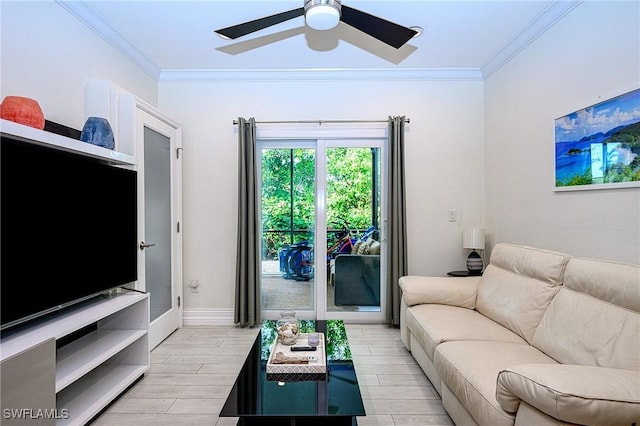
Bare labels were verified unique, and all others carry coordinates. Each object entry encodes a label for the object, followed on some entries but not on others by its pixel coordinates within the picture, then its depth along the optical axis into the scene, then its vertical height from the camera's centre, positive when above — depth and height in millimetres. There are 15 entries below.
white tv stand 1644 -844
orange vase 1831 +547
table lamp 3547 -343
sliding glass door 3928 -157
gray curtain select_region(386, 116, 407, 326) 3738 -14
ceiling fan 1914 +1108
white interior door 2980 -52
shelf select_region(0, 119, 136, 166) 1688 +407
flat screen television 1694 -78
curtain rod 3852 +992
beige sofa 1269 -671
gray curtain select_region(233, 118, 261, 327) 3727 -174
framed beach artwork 2051 +418
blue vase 2371 +556
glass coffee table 1582 -880
